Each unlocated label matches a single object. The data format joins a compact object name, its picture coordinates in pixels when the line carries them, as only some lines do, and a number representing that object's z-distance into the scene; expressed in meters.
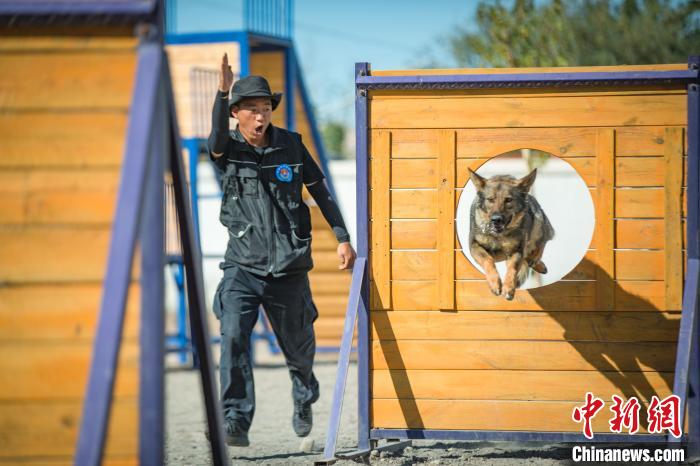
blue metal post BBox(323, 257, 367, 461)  10.09
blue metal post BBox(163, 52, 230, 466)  7.73
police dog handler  10.77
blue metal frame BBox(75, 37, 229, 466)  6.09
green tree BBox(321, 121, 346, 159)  73.91
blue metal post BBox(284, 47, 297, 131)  22.06
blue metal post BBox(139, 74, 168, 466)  6.44
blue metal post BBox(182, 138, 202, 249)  21.58
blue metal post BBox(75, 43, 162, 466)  6.04
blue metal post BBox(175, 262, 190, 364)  22.37
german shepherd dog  11.00
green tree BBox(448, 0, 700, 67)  28.53
